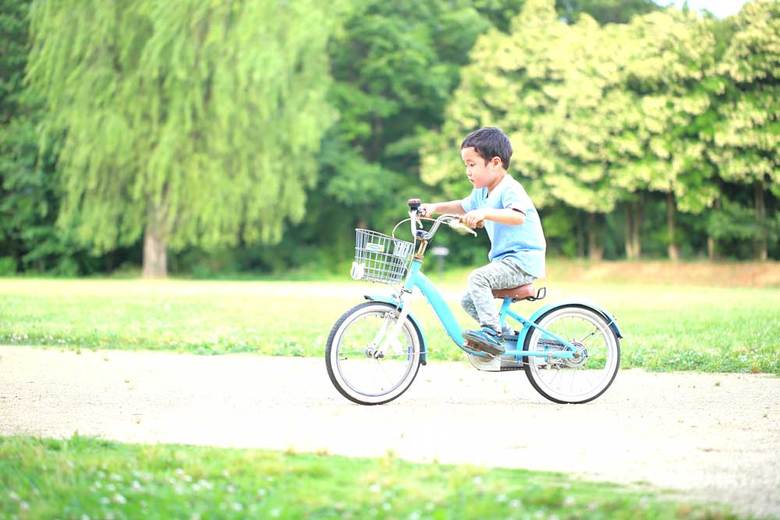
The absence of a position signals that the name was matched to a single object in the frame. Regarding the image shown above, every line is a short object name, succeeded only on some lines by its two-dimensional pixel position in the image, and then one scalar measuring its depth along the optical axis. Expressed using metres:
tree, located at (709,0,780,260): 34.12
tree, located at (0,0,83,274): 37.94
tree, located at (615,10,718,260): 35.19
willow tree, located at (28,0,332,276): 32.25
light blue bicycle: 6.72
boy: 6.77
